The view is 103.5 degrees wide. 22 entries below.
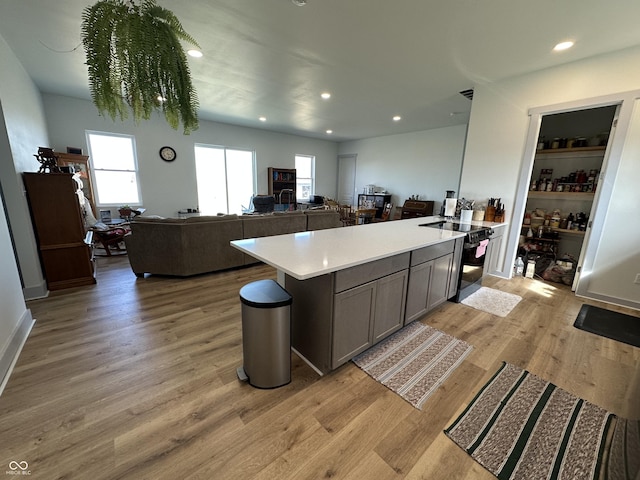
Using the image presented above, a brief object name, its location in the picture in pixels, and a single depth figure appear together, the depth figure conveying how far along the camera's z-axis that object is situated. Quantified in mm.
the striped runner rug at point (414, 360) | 1772
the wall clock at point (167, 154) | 5906
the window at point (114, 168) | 5285
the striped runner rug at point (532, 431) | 1277
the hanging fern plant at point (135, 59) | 971
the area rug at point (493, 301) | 2887
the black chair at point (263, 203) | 6234
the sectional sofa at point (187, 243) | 3479
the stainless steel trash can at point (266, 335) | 1607
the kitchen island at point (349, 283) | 1646
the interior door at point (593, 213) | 2908
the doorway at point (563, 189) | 3689
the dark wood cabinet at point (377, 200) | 7969
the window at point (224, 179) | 6664
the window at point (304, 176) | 8562
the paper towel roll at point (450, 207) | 3611
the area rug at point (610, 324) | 2410
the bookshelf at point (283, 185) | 7660
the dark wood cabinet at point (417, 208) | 6953
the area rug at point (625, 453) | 980
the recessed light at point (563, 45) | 2596
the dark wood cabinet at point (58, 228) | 2977
